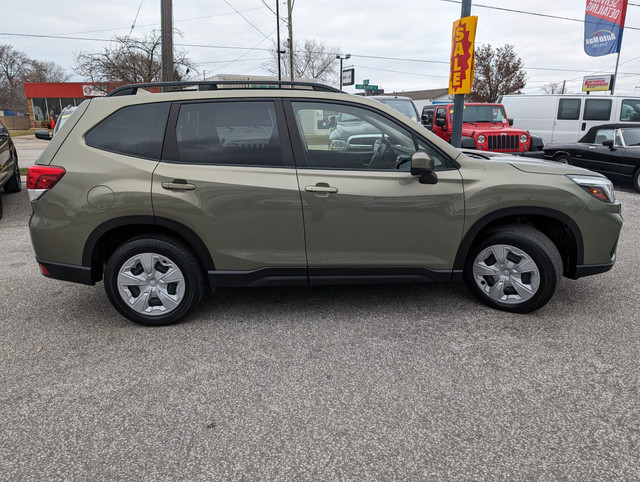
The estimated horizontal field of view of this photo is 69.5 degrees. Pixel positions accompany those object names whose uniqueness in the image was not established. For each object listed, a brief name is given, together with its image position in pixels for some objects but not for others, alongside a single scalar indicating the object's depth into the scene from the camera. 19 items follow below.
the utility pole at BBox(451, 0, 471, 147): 8.51
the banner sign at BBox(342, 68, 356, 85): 39.72
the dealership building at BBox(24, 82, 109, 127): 47.44
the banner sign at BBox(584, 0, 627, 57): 18.25
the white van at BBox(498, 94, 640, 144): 14.16
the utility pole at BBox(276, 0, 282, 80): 31.48
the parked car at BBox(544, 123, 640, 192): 9.79
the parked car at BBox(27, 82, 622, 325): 3.39
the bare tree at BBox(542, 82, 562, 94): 72.81
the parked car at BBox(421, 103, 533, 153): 10.74
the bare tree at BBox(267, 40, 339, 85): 56.84
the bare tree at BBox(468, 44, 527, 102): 39.53
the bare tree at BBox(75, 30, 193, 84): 36.47
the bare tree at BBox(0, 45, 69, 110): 63.22
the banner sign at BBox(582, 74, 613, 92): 29.44
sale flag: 8.17
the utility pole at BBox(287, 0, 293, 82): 31.03
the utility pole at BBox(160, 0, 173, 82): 11.39
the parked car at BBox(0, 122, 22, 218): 7.98
